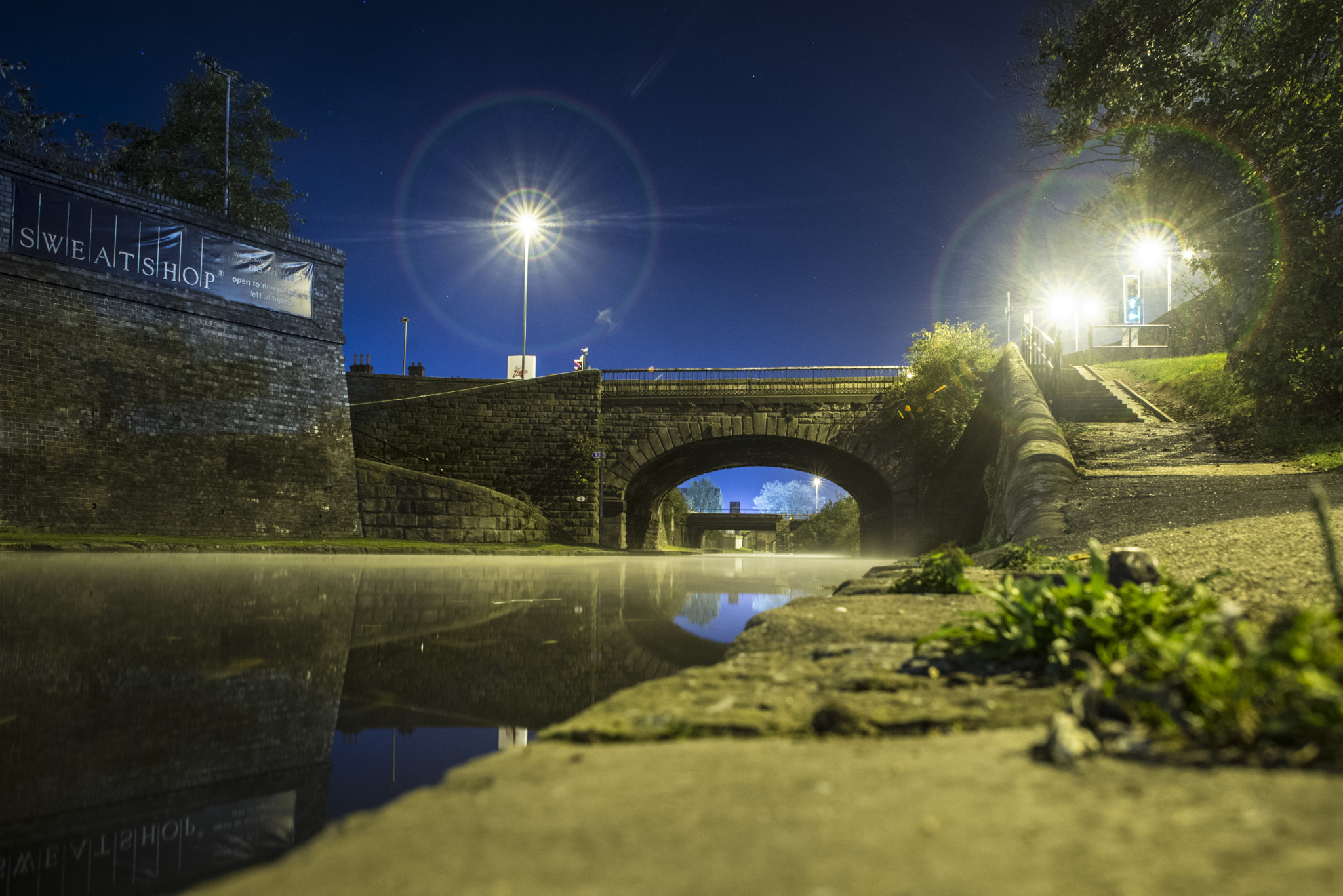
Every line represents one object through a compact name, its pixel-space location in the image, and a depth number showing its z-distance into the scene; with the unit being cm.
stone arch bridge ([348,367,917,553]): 2677
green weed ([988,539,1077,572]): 530
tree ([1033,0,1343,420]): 1115
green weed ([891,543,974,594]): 475
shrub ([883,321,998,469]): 2494
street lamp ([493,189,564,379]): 3591
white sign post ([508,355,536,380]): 4504
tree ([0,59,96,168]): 2847
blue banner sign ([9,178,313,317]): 1838
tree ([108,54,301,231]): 3142
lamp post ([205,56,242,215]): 3111
